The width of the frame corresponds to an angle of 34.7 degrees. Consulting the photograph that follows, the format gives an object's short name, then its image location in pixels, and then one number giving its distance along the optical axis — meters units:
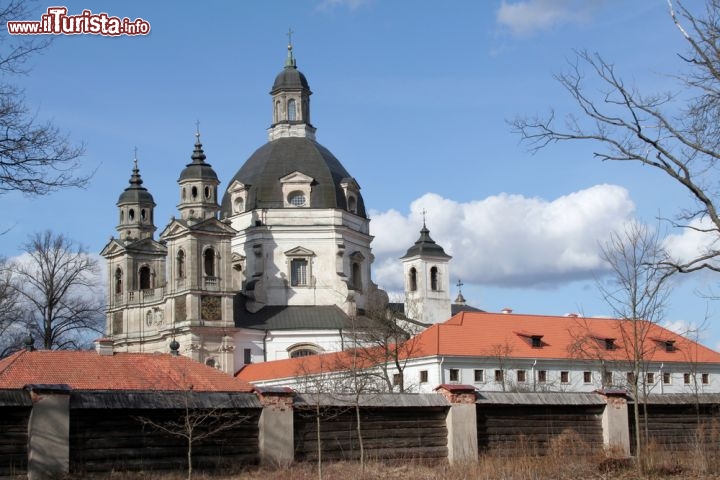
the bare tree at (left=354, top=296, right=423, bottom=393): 53.53
